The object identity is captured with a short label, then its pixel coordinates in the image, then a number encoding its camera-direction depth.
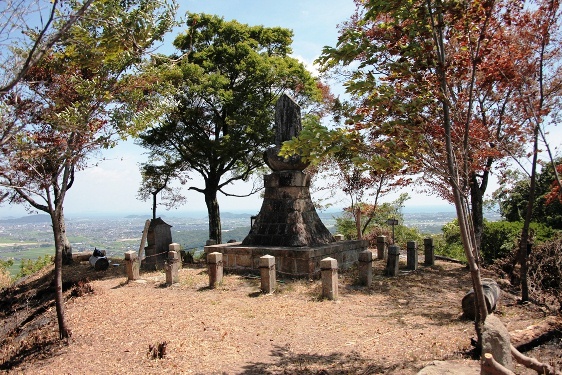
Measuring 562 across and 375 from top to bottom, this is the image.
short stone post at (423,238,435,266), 12.95
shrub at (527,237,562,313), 7.83
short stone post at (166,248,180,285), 9.98
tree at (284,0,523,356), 4.59
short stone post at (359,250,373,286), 9.20
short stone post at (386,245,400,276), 10.76
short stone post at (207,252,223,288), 9.37
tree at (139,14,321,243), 14.59
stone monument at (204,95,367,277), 10.62
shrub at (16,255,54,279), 17.00
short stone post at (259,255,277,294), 8.59
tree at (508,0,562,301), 7.00
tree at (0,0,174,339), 4.75
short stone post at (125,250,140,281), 10.82
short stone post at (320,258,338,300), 8.02
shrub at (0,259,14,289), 15.05
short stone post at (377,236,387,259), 13.96
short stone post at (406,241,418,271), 11.81
